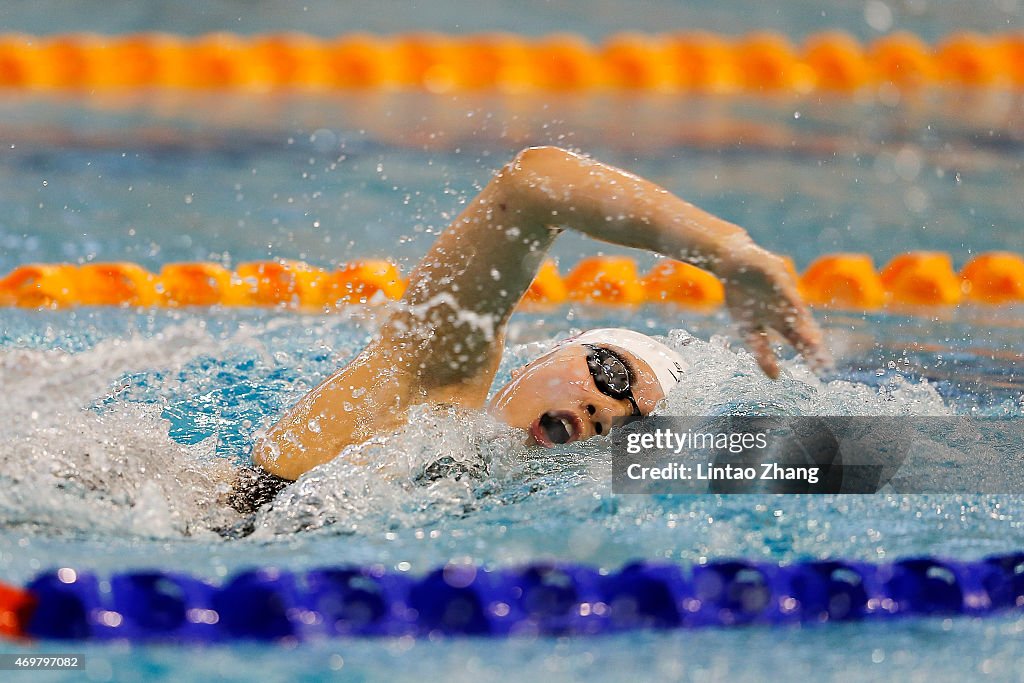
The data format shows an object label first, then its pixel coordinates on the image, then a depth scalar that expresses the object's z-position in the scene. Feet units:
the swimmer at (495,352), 42.84
